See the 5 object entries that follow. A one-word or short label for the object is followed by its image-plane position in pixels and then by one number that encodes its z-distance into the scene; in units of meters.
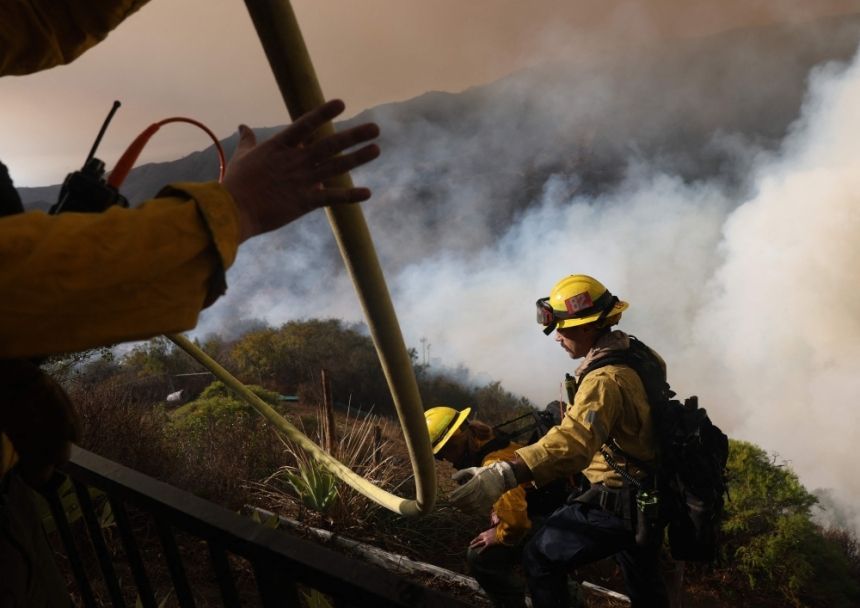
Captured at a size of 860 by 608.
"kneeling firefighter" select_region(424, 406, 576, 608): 3.42
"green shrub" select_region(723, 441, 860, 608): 5.11
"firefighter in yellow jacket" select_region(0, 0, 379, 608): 0.59
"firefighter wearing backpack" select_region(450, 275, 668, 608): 2.81
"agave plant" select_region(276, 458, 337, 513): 5.15
